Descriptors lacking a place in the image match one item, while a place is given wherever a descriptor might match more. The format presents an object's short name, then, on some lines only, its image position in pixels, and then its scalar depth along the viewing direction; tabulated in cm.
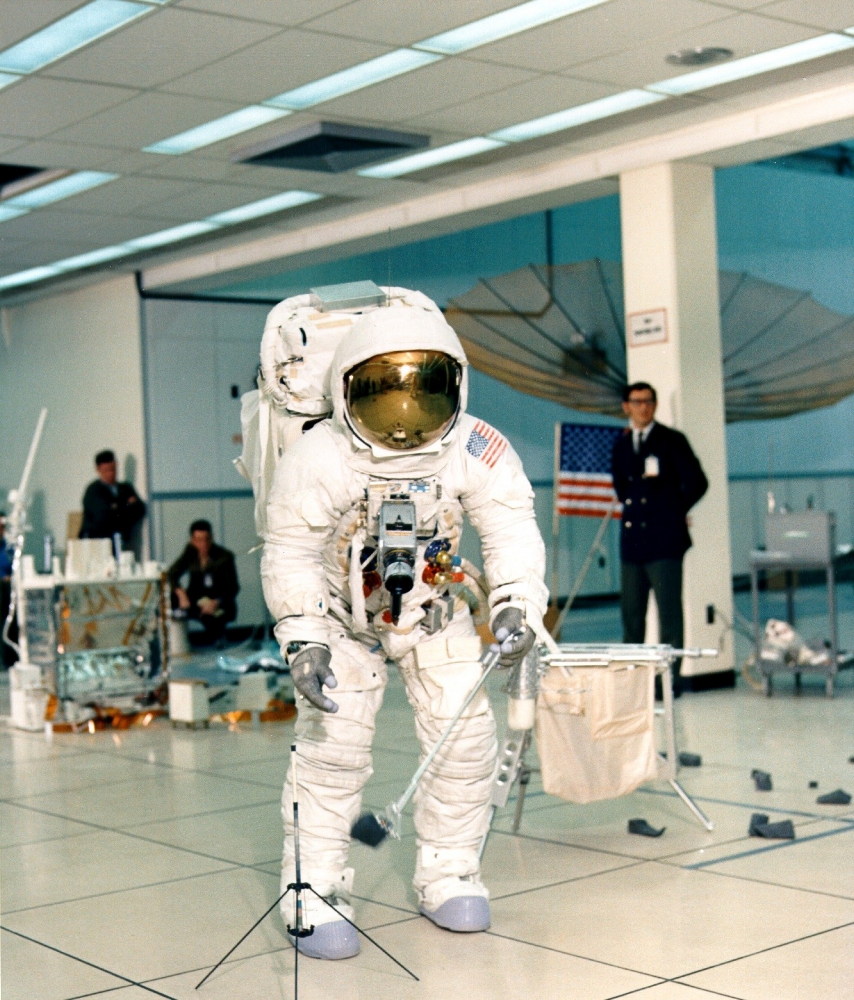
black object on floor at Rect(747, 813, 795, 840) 428
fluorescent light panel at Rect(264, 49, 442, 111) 609
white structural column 764
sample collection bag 427
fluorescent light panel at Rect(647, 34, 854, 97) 607
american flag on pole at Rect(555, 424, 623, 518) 816
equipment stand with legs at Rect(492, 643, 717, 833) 427
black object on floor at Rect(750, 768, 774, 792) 501
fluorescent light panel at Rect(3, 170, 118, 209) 812
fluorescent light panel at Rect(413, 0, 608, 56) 546
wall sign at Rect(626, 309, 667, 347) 768
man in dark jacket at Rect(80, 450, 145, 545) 1112
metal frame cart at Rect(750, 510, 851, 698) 734
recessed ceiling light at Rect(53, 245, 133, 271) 1039
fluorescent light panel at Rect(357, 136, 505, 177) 762
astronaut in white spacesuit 333
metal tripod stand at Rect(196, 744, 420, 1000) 303
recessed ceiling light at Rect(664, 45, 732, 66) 605
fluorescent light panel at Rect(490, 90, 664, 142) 680
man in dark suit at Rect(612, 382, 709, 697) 708
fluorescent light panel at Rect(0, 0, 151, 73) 538
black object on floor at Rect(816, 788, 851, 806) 473
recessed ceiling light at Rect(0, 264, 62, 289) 1109
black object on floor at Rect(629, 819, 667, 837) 442
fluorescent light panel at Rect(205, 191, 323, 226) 875
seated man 1043
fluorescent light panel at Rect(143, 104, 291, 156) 695
